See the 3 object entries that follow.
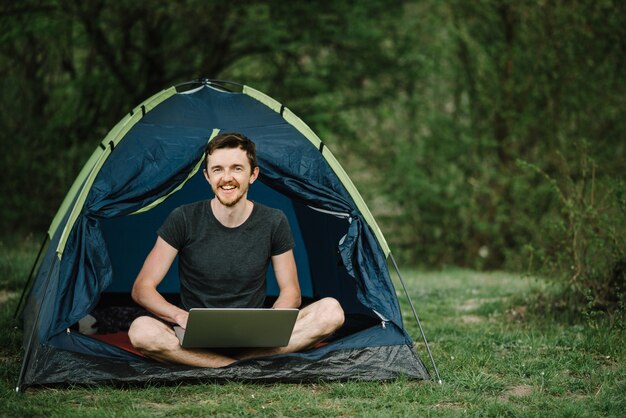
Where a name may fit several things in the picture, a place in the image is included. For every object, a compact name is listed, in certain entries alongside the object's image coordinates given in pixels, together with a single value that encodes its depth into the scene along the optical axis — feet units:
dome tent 12.75
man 13.32
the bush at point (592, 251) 17.42
